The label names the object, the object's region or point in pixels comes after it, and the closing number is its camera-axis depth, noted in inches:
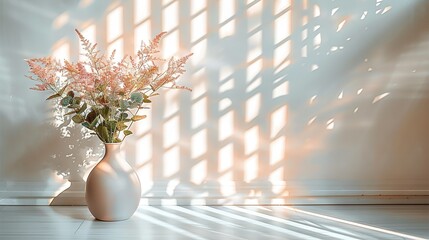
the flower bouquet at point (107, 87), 78.4
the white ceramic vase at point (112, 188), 78.7
